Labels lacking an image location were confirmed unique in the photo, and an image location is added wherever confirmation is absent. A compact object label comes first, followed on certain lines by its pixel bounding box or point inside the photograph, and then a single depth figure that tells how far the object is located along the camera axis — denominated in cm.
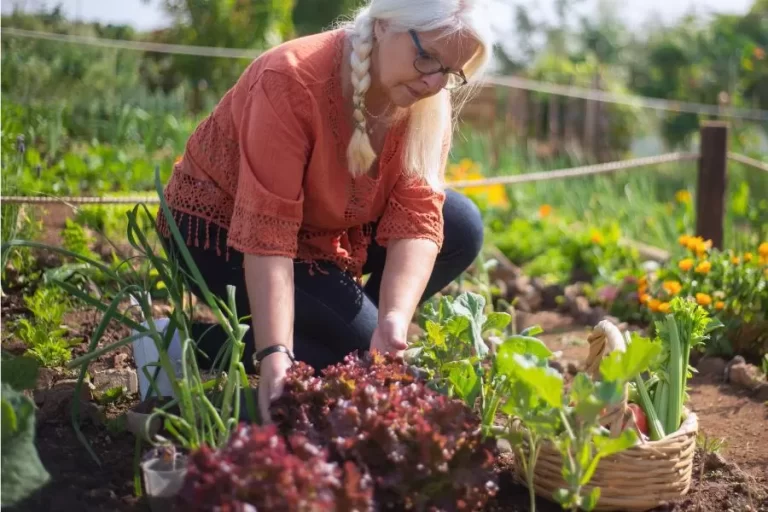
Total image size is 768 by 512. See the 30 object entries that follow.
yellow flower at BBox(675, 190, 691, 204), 521
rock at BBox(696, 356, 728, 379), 321
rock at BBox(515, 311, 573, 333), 385
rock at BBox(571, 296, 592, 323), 397
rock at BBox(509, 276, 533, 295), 422
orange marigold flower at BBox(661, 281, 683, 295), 338
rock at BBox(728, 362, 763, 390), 304
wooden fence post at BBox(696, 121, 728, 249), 441
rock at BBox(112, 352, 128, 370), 259
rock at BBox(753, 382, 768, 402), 294
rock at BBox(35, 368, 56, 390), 237
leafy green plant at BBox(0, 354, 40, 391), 175
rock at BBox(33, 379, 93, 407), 222
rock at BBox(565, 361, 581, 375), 310
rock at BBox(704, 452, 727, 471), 223
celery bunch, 204
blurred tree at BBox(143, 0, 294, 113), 855
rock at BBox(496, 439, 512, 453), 224
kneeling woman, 207
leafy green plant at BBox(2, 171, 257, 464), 172
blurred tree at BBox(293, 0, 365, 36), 1512
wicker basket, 185
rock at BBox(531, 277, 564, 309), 426
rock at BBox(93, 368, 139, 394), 238
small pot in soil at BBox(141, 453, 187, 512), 163
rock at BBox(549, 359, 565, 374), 297
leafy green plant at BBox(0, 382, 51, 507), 155
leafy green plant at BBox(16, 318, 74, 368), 247
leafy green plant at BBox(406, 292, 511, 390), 203
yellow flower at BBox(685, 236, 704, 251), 356
